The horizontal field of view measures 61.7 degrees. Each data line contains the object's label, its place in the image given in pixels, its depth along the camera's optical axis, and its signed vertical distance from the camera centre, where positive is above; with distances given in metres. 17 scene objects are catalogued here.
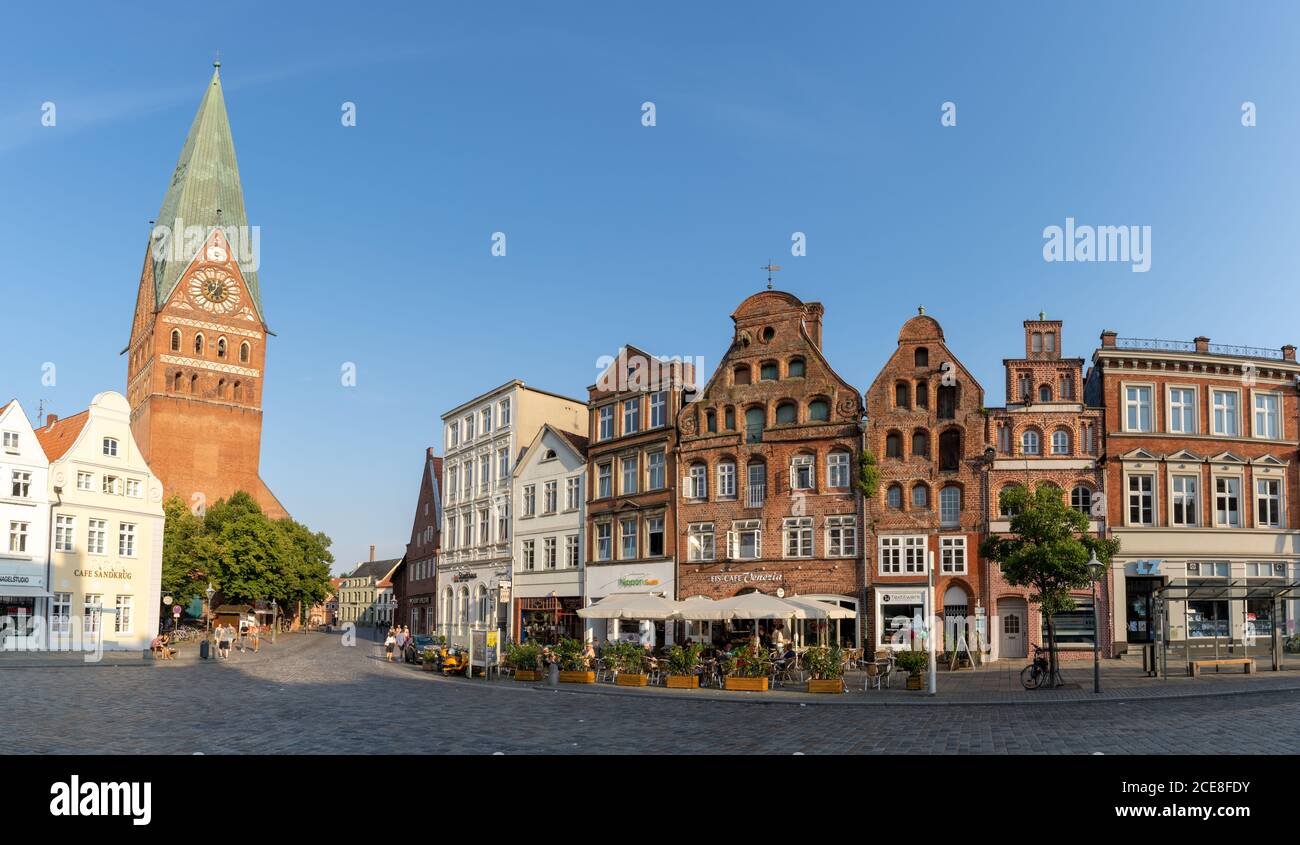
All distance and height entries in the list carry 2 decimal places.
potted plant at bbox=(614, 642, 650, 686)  35.62 -4.24
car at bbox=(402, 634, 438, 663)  49.49 -5.32
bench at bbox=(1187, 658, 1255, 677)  33.44 -3.96
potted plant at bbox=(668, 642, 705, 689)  34.09 -4.21
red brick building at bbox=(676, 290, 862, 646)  47.81 +2.97
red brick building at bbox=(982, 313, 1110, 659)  45.75 +4.31
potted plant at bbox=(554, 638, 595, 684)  36.19 -4.37
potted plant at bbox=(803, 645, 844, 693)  31.33 -3.94
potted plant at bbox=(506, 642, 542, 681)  37.94 -4.51
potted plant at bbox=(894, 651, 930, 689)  31.52 -3.75
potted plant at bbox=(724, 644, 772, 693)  32.91 -4.17
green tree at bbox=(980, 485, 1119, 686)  32.69 -0.42
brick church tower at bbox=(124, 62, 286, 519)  106.06 +20.43
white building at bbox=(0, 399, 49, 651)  56.84 +0.11
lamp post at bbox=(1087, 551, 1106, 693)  29.11 -1.10
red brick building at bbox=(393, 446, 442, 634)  75.38 -1.88
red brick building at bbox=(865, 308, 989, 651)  45.53 +2.20
